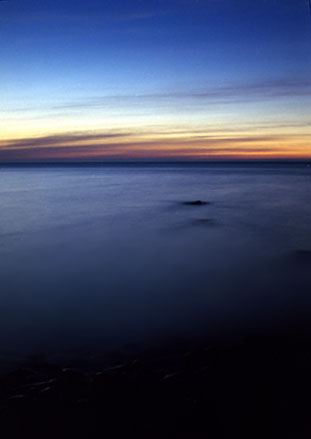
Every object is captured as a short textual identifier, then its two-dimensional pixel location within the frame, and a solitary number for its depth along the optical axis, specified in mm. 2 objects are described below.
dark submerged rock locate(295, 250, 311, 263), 6518
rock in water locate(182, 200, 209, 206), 16391
